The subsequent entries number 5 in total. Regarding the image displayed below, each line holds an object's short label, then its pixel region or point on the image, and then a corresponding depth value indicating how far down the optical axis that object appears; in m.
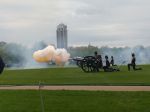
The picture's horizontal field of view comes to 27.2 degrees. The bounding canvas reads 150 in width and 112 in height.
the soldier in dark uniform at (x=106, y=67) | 27.27
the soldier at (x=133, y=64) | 27.95
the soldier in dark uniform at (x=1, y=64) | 7.84
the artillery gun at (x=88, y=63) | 27.04
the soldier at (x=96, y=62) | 26.86
